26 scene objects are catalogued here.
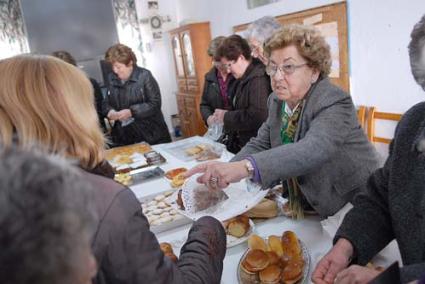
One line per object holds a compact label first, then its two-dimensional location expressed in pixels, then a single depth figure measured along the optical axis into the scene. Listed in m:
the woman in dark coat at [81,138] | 0.69
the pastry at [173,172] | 2.04
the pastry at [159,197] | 1.71
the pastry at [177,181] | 1.88
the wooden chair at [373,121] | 2.86
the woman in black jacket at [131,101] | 3.04
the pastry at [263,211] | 1.39
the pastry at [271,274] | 0.98
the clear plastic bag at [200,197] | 1.36
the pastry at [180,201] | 1.39
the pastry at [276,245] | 1.10
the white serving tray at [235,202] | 1.27
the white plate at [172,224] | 1.39
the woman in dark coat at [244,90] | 2.43
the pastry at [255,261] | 1.02
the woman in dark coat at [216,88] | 2.72
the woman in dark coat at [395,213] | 0.85
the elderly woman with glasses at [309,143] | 1.22
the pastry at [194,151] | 2.45
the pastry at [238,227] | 1.26
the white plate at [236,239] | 1.22
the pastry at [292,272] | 0.99
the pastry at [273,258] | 1.04
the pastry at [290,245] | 1.07
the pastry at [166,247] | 1.16
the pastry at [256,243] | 1.12
